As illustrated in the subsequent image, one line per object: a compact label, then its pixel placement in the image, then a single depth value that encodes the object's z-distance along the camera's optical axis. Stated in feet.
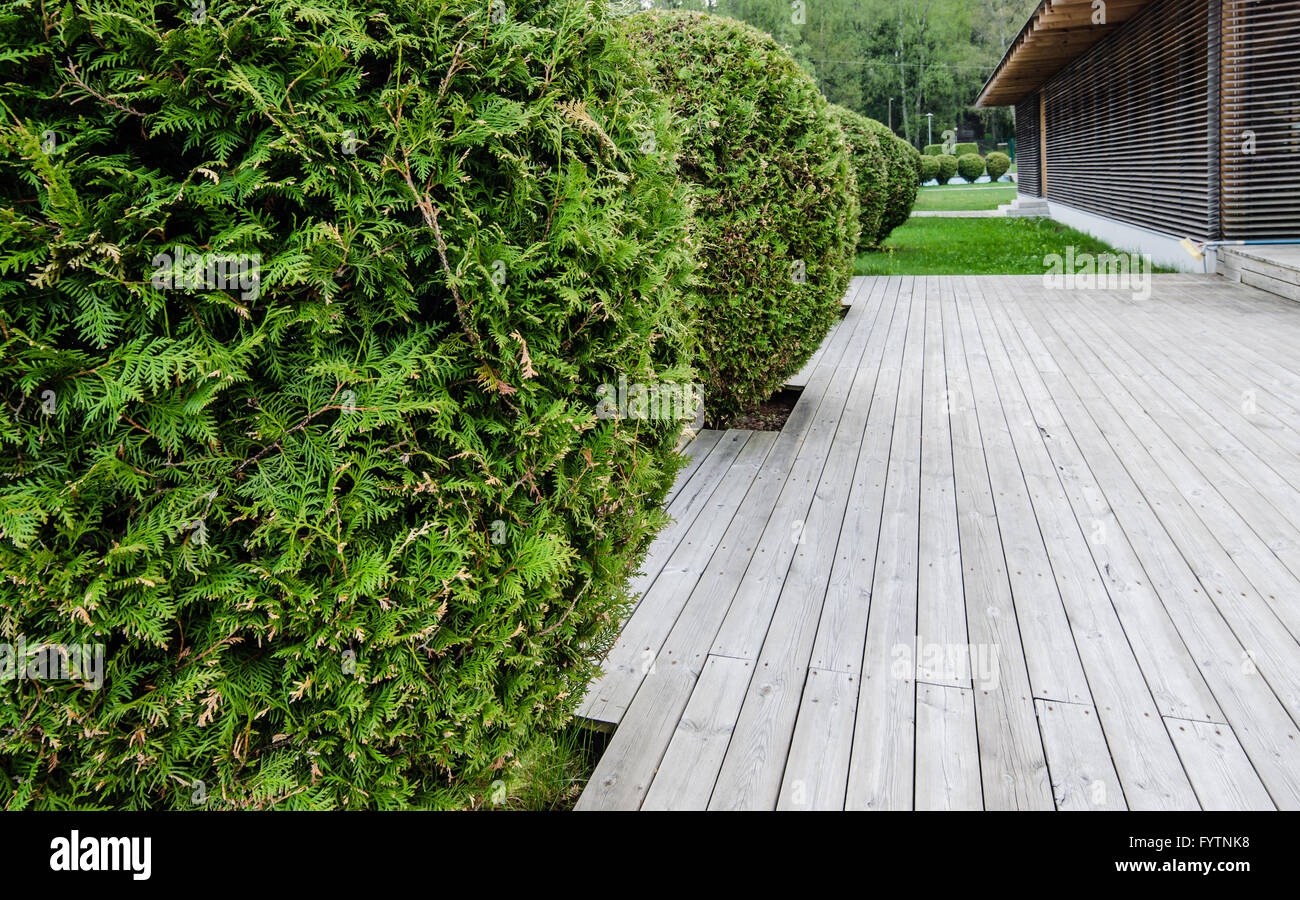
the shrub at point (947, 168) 122.72
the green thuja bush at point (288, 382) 4.08
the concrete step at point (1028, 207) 74.90
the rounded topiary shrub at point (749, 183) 15.78
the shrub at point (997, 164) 144.77
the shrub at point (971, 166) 143.74
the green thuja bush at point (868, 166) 39.81
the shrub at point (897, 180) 46.11
